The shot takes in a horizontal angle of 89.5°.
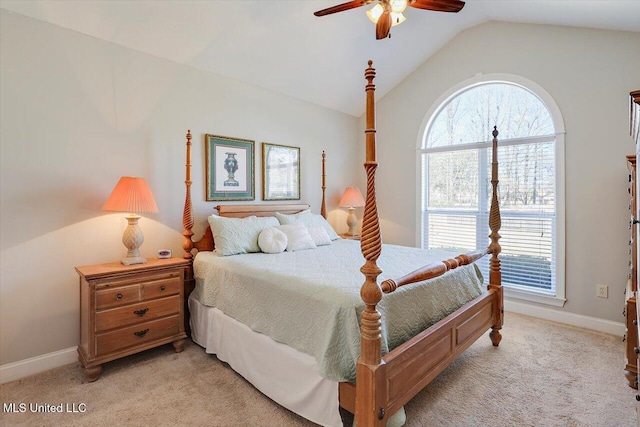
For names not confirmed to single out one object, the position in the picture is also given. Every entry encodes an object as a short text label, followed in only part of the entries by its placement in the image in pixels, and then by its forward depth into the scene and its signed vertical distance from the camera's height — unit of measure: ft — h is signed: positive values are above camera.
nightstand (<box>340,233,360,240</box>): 14.07 -1.21
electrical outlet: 9.98 -2.53
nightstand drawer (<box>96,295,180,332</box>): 7.45 -2.56
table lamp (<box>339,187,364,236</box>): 14.57 +0.33
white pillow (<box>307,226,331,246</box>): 11.15 -0.92
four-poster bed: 4.79 -2.37
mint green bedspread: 5.27 -1.77
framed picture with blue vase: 10.91 +1.46
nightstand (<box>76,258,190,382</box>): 7.32 -2.46
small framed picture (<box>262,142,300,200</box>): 12.50 +1.51
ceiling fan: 7.35 +4.77
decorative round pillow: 9.63 -0.95
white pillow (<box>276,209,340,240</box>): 11.66 -0.39
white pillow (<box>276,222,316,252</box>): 10.21 -0.91
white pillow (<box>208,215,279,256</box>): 9.38 -0.74
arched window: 11.16 +1.12
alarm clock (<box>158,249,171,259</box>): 9.07 -1.27
